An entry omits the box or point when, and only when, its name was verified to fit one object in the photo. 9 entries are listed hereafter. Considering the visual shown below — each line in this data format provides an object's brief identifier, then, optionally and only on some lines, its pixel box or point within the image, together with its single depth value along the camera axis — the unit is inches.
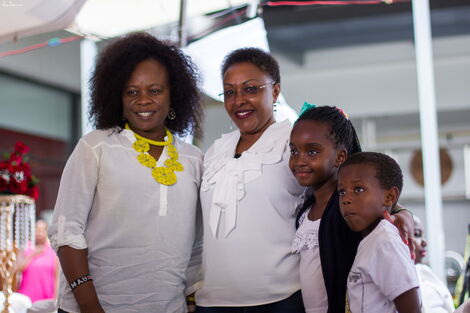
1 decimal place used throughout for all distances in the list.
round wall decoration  380.2
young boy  66.6
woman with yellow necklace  76.6
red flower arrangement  121.1
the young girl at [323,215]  73.2
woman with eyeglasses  76.2
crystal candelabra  119.6
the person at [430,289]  114.1
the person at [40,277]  221.0
